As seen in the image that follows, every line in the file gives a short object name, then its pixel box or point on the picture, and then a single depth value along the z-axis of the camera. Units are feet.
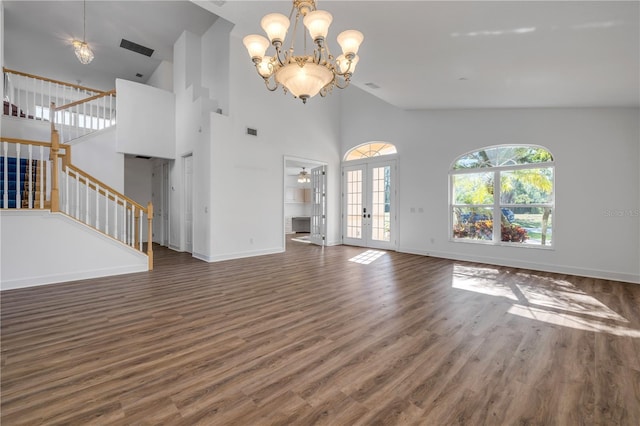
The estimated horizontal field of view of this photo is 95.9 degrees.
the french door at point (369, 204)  24.81
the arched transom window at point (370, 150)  25.08
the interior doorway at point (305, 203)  27.32
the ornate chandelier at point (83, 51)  17.95
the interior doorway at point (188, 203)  22.80
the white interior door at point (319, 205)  27.22
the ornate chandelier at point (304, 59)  8.59
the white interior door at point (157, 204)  28.32
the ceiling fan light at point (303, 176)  39.63
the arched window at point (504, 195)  17.81
